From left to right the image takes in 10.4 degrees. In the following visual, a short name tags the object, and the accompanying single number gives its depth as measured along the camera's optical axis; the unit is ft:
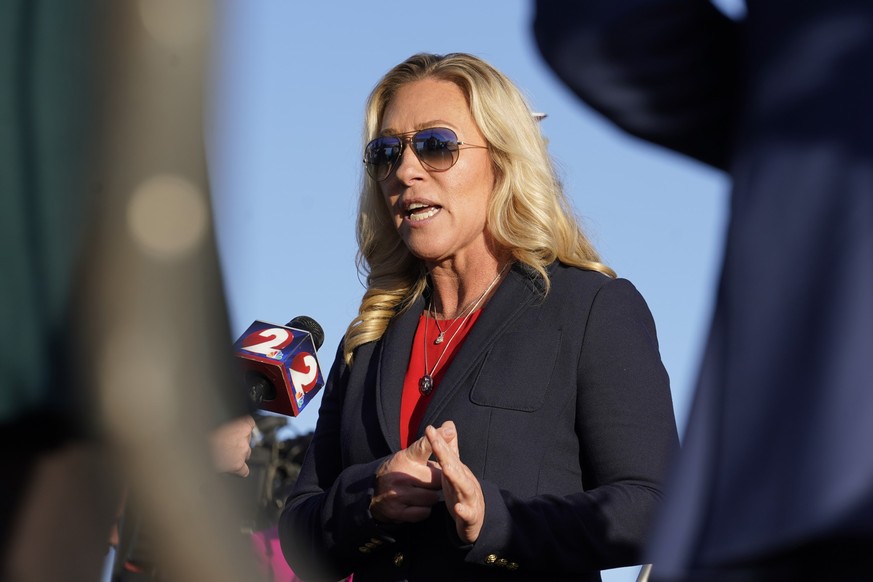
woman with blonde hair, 18.86
